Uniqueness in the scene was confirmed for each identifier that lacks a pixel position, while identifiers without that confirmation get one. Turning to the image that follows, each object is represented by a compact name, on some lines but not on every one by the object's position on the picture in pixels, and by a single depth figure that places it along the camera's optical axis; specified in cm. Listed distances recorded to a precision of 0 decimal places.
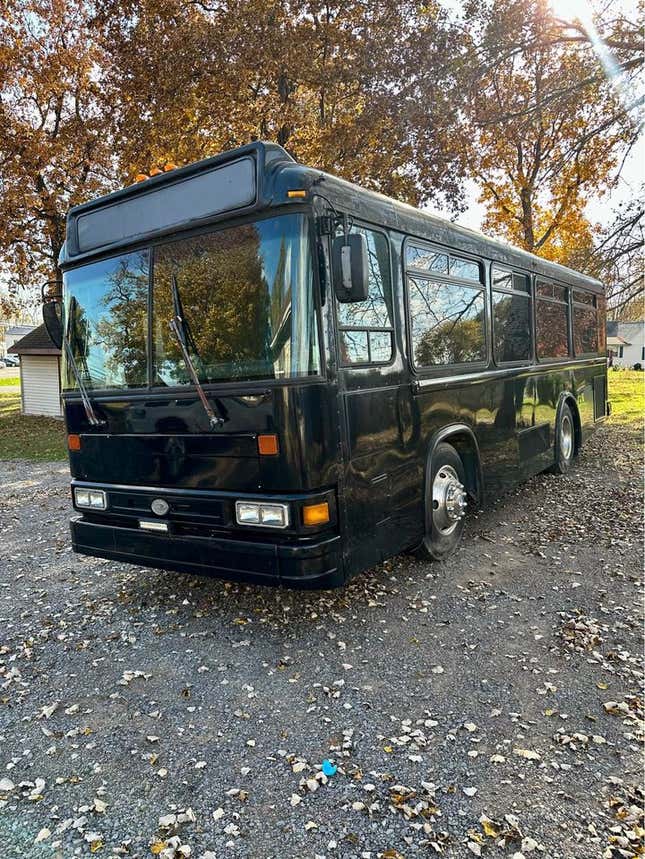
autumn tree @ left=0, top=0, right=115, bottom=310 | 1503
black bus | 365
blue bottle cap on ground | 274
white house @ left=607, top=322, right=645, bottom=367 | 6725
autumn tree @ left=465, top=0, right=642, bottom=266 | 1102
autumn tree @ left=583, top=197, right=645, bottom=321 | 1319
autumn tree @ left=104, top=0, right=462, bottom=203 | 1158
